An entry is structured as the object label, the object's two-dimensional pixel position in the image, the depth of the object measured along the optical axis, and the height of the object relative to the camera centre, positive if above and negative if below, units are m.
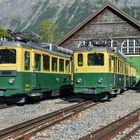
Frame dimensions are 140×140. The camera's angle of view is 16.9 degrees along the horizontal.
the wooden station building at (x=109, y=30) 55.53 +5.92
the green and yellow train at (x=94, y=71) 22.84 +0.40
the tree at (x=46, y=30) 113.08 +12.07
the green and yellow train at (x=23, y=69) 19.86 +0.45
